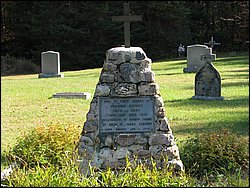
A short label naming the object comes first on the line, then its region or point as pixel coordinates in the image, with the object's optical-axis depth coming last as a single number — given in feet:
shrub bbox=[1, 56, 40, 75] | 112.57
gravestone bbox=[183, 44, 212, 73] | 76.89
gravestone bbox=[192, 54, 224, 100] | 46.09
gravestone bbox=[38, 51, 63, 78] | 76.64
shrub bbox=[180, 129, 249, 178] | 23.03
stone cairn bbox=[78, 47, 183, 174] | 22.13
